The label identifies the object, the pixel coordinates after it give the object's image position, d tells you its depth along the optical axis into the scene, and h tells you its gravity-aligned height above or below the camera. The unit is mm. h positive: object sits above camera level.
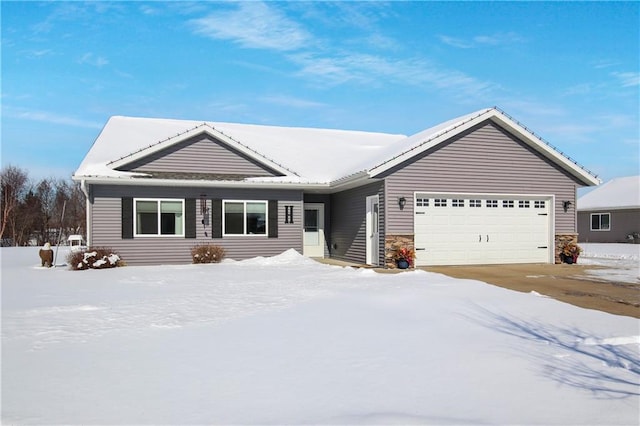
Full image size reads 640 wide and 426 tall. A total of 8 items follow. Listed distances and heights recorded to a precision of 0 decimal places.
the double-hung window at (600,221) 31273 +88
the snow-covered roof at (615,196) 29953 +1714
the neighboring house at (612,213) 29558 +611
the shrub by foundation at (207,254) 15844 -858
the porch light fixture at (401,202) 15359 +689
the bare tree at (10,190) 38428 +3169
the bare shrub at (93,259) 14562 -908
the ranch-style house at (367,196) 15602 +942
